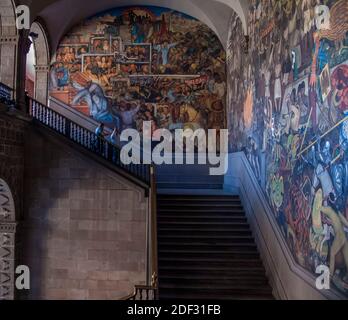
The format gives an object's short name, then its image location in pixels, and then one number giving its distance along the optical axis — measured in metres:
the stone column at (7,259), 10.30
